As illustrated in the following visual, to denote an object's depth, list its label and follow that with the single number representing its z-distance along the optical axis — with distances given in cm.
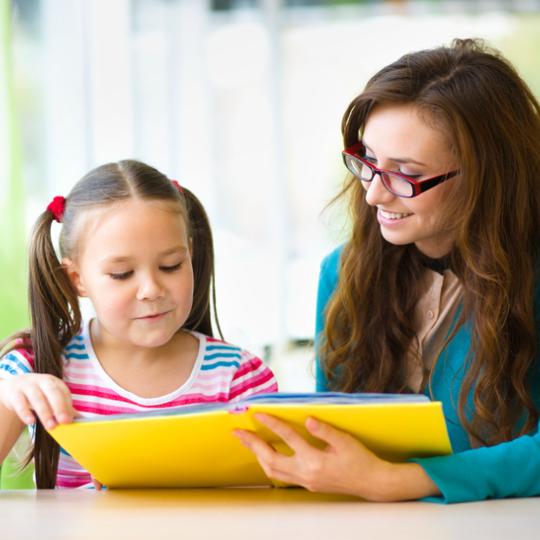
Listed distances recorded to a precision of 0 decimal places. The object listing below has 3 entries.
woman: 208
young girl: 204
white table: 179
